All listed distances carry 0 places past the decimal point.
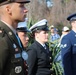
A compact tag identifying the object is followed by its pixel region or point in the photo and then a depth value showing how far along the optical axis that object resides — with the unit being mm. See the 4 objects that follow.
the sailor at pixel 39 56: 4070
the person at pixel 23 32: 4250
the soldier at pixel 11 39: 2111
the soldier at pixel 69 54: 3988
